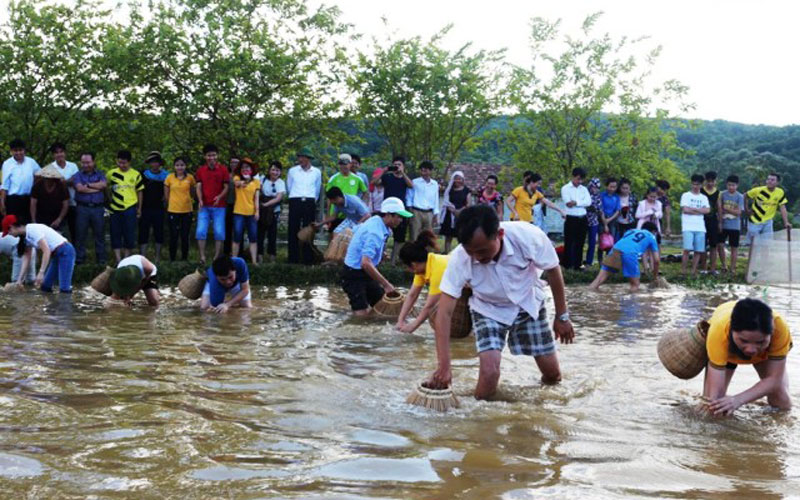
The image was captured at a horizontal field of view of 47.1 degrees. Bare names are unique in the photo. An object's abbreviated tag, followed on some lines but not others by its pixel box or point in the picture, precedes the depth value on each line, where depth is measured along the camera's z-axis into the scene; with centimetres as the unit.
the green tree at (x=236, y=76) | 1725
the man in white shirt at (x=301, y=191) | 1647
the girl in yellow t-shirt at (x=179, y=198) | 1573
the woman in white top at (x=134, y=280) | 1151
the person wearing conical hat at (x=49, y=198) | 1440
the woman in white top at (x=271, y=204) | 1664
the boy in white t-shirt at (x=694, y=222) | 1770
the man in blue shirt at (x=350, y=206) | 1450
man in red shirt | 1535
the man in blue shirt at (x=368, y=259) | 1077
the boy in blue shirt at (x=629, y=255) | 1490
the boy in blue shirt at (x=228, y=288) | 1108
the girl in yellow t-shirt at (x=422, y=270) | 875
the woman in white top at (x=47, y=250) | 1262
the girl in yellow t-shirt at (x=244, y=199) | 1565
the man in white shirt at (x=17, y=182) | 1436
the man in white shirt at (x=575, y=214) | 1756
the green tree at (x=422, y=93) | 1931
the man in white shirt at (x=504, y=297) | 631
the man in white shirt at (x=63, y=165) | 1488
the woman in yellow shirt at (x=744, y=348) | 570
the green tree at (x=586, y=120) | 2419
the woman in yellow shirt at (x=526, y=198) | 1775
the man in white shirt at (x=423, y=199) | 1714
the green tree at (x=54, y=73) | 1611
